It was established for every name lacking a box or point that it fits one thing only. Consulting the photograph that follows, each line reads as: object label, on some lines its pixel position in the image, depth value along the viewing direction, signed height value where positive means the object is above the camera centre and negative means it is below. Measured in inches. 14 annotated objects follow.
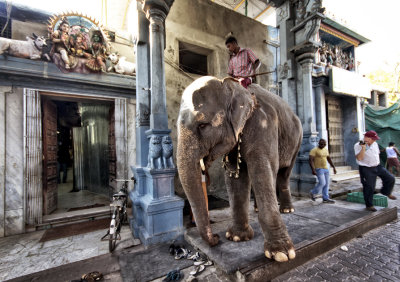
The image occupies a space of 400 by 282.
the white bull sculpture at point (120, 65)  232.7 +105.0
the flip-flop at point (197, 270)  104.9 -74.7
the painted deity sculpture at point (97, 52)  220.1 +115.8
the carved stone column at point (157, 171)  145.5 -22.7
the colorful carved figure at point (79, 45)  213.8 +120.9
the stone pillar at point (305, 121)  234.7 +27.1
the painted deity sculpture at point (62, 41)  204.8 +121.1
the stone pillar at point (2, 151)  179.7 -2.8
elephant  69.9 -2.2
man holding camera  158.3 -21.0
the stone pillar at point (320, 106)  352.3 +70.2
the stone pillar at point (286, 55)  238.1 +115.9
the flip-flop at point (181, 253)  126.1 -77.2
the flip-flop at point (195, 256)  123.6 -76.9
